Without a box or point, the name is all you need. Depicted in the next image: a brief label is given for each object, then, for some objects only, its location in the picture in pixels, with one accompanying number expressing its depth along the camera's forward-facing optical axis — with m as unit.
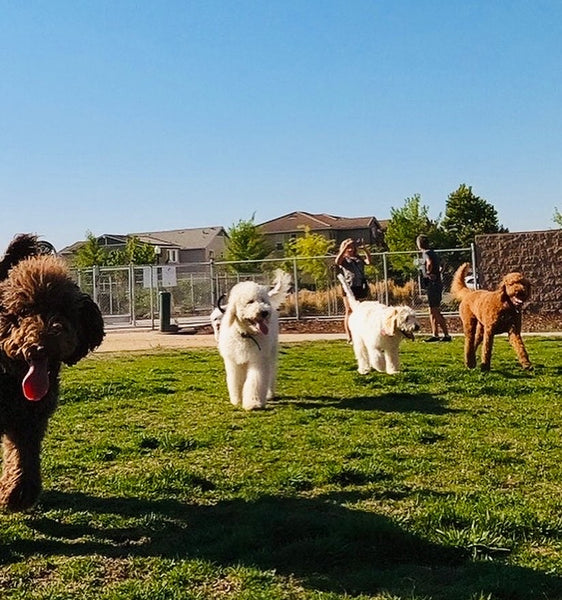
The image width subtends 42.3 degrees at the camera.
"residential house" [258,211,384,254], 71.00
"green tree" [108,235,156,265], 50.56
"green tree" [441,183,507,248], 53.59
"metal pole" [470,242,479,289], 20.81
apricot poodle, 9.29
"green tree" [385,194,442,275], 47.50
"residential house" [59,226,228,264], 73.99
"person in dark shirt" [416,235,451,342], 14.15
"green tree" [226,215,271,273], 50.12
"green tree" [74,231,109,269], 51.47
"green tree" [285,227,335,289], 53.50
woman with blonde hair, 12.03
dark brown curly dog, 3.59
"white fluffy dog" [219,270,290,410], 7.47
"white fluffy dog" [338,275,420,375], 9.08
